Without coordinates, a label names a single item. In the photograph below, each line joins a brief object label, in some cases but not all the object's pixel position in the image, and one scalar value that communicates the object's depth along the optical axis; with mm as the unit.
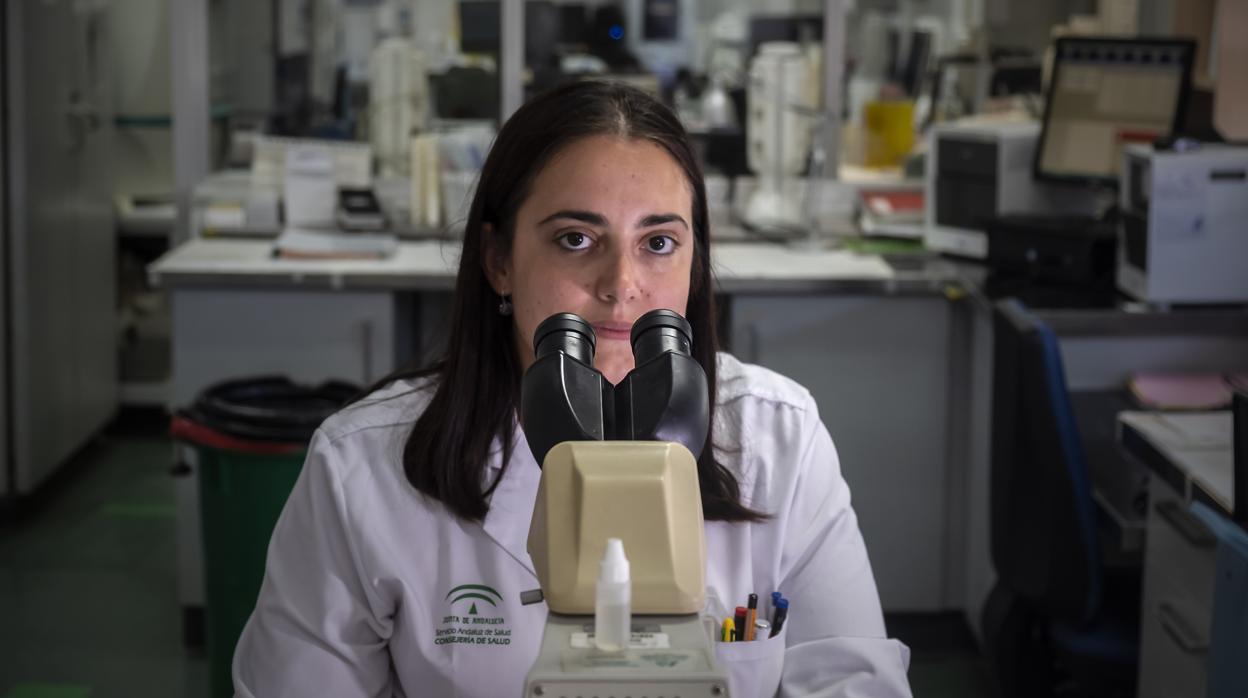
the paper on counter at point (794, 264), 3275
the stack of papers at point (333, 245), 3447
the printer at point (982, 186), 3430
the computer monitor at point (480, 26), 4062
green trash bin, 2625
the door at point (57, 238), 3936
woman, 1393
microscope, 833
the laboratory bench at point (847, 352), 3277
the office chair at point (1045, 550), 2273
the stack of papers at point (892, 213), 3770
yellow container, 4371
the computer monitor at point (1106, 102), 3275
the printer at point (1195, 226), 2773
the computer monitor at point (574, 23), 5250
